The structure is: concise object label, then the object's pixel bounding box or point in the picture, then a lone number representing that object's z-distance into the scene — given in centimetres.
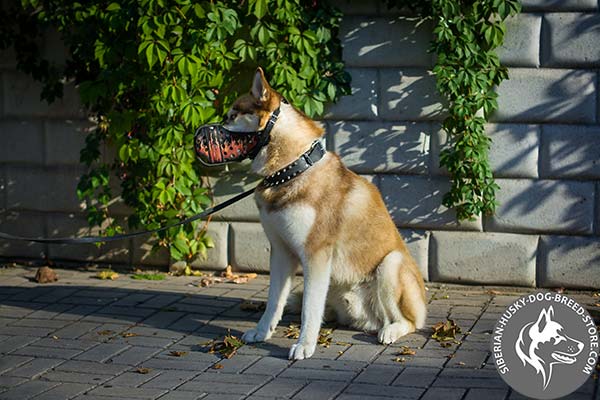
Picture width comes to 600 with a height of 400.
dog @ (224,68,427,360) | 543
